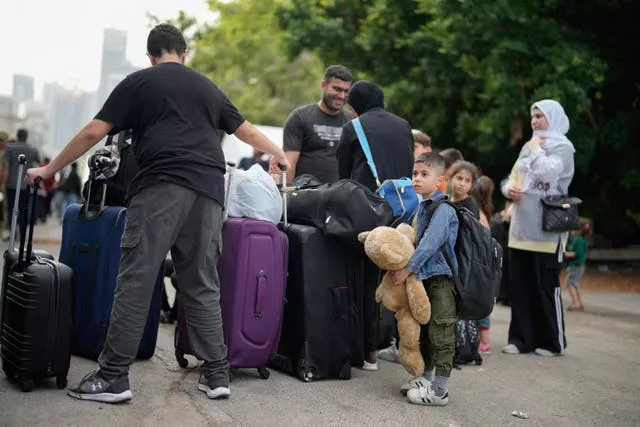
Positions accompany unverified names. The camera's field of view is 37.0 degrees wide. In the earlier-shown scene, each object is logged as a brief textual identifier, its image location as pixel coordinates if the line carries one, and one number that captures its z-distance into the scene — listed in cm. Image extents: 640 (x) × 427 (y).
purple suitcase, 589
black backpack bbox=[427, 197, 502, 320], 577
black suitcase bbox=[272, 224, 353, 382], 611
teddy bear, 562
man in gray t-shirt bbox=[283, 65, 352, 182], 739
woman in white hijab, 805
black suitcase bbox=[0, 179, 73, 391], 519
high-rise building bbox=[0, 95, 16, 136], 4994
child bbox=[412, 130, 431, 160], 818
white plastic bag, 607
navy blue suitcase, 614
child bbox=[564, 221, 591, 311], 1206
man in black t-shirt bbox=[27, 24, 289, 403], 520
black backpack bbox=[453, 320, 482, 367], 725
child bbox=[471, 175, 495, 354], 851
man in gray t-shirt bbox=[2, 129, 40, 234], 1443
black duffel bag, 603
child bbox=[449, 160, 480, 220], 751
